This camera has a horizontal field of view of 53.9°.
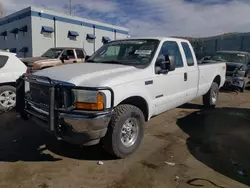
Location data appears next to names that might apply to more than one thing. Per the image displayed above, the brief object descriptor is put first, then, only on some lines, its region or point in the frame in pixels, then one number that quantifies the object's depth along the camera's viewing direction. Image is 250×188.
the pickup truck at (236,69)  10.51
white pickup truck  3.32
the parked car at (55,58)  11.20
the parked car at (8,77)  6.52
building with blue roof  21.09
